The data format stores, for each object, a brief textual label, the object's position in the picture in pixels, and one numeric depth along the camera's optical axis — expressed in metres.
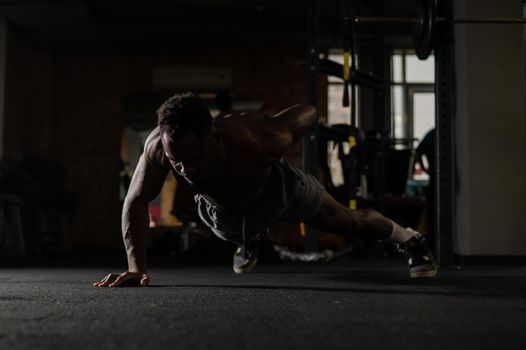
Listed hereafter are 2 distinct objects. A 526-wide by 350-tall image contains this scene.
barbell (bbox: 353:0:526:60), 2.87
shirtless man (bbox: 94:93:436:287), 1.81
